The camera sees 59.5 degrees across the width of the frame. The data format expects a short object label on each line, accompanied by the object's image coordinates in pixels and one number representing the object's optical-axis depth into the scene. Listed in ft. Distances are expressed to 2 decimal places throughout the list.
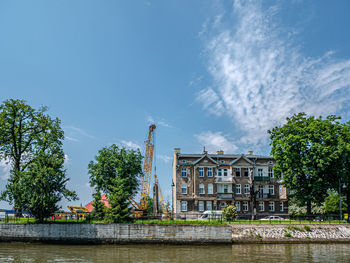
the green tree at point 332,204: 221.25
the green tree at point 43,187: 124.26
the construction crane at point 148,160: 238.48
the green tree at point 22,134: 149.07
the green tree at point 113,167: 175.01
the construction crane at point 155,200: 158.22
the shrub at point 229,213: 134.51
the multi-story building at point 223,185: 188.03
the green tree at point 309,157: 144.36
